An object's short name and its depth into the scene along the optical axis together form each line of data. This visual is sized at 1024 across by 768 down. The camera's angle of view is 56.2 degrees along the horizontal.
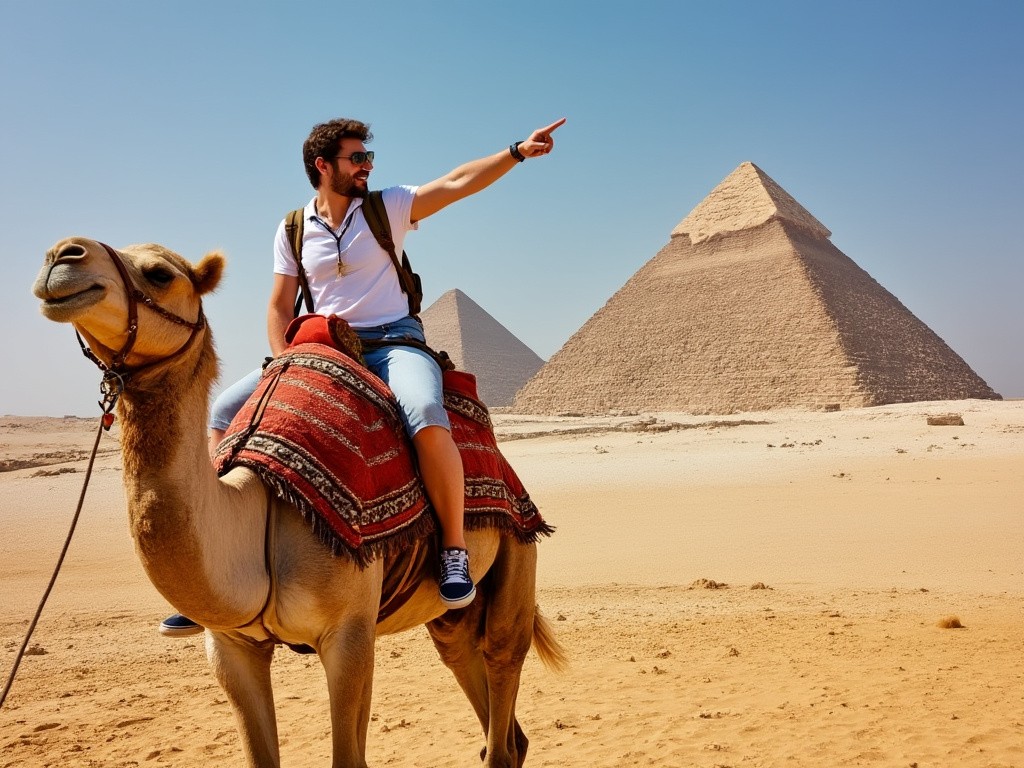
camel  2.05
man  2.99
